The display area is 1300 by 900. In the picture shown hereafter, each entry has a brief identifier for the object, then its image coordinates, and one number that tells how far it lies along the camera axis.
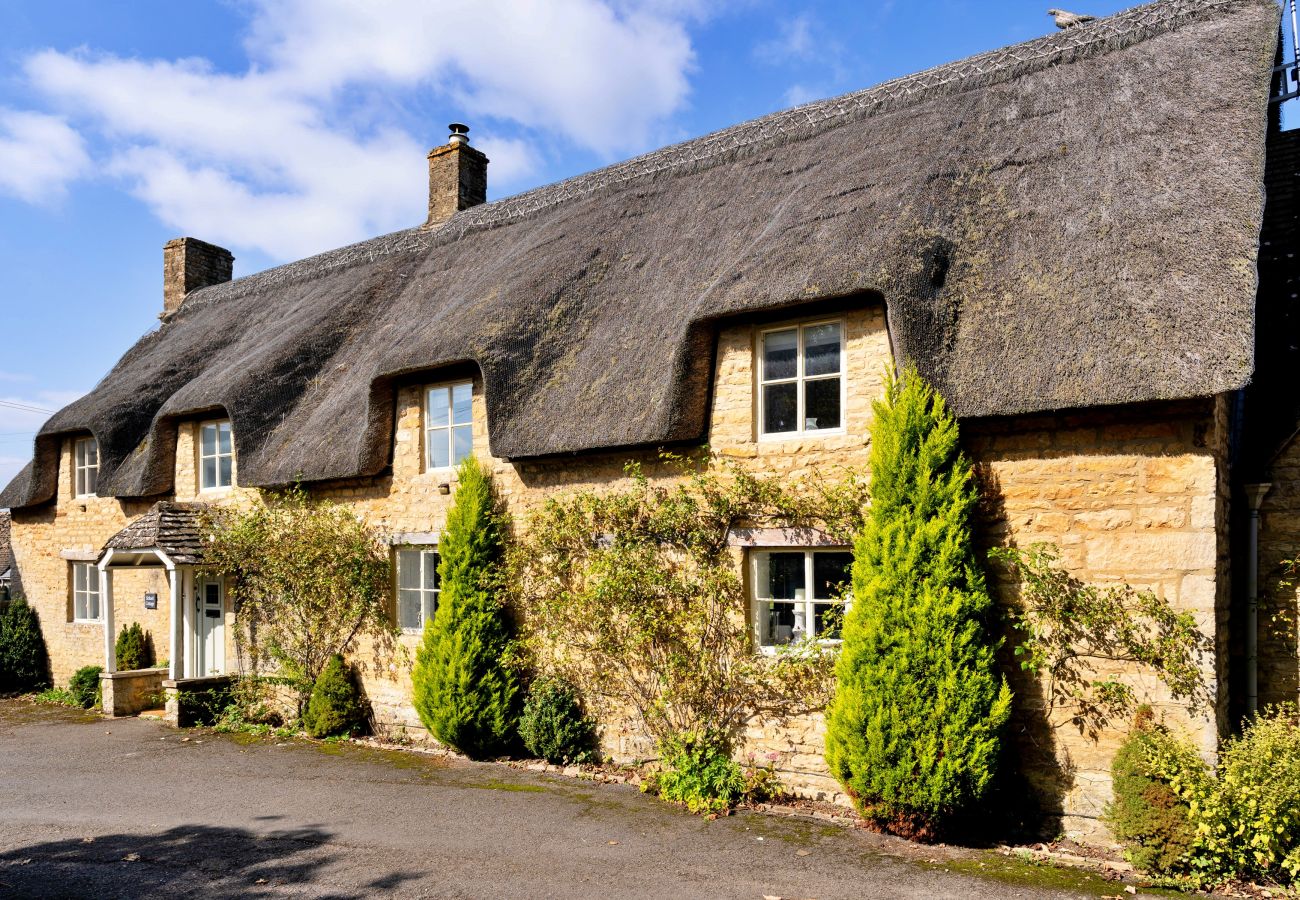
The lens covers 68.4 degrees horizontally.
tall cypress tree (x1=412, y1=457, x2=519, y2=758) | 10.42
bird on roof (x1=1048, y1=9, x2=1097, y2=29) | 11.01
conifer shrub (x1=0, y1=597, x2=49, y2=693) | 17.12
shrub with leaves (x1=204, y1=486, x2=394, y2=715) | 12.12
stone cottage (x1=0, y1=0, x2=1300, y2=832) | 7.24
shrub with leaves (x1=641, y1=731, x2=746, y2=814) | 8.65
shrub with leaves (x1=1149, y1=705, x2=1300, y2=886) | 6.39
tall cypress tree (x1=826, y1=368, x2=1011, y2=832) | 7.30
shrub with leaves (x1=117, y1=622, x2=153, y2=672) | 15.16
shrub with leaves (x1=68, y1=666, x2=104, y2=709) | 15.33
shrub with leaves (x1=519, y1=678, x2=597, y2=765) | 9.99
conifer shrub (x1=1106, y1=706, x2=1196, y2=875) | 6.62
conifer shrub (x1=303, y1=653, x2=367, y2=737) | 12.09
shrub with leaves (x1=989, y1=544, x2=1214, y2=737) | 6.96
